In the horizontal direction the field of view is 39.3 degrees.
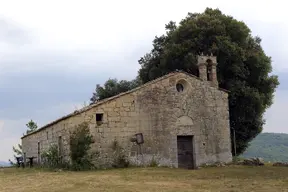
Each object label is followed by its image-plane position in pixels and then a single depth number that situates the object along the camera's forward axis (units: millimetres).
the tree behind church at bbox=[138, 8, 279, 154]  30016
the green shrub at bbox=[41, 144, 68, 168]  21953
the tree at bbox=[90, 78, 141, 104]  41344
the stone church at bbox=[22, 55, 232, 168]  21666
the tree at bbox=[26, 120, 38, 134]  40644
